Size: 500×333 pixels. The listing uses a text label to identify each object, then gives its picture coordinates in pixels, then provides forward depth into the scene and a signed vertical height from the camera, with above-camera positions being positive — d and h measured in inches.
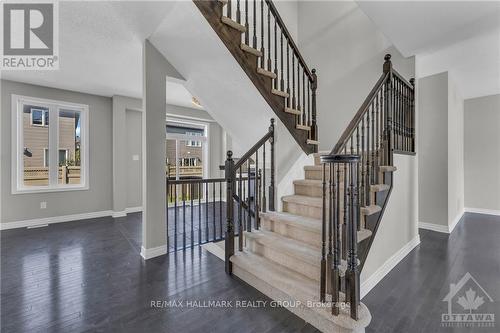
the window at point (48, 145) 174.1 +17.8
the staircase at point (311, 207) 66.9 -16.0
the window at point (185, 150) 254.4 +19.4
